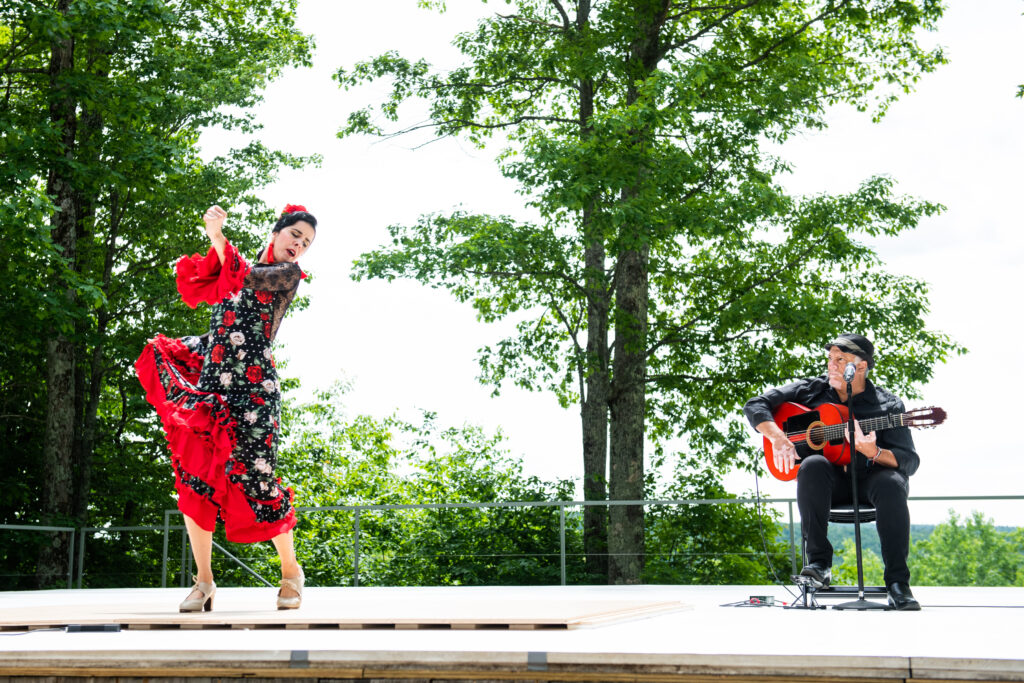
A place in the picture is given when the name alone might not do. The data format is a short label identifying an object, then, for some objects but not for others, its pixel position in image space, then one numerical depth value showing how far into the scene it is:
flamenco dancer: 3.59
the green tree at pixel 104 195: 10.23
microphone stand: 3.76
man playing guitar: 3.84
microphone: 3.81
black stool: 4.06
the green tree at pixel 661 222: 11.13
